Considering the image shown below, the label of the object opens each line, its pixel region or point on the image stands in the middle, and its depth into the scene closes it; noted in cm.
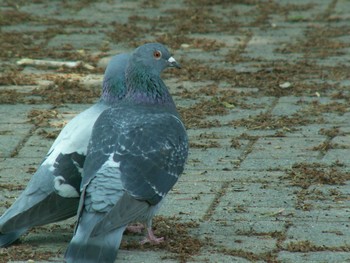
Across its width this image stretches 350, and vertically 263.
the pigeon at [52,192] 1045
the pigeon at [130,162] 972
